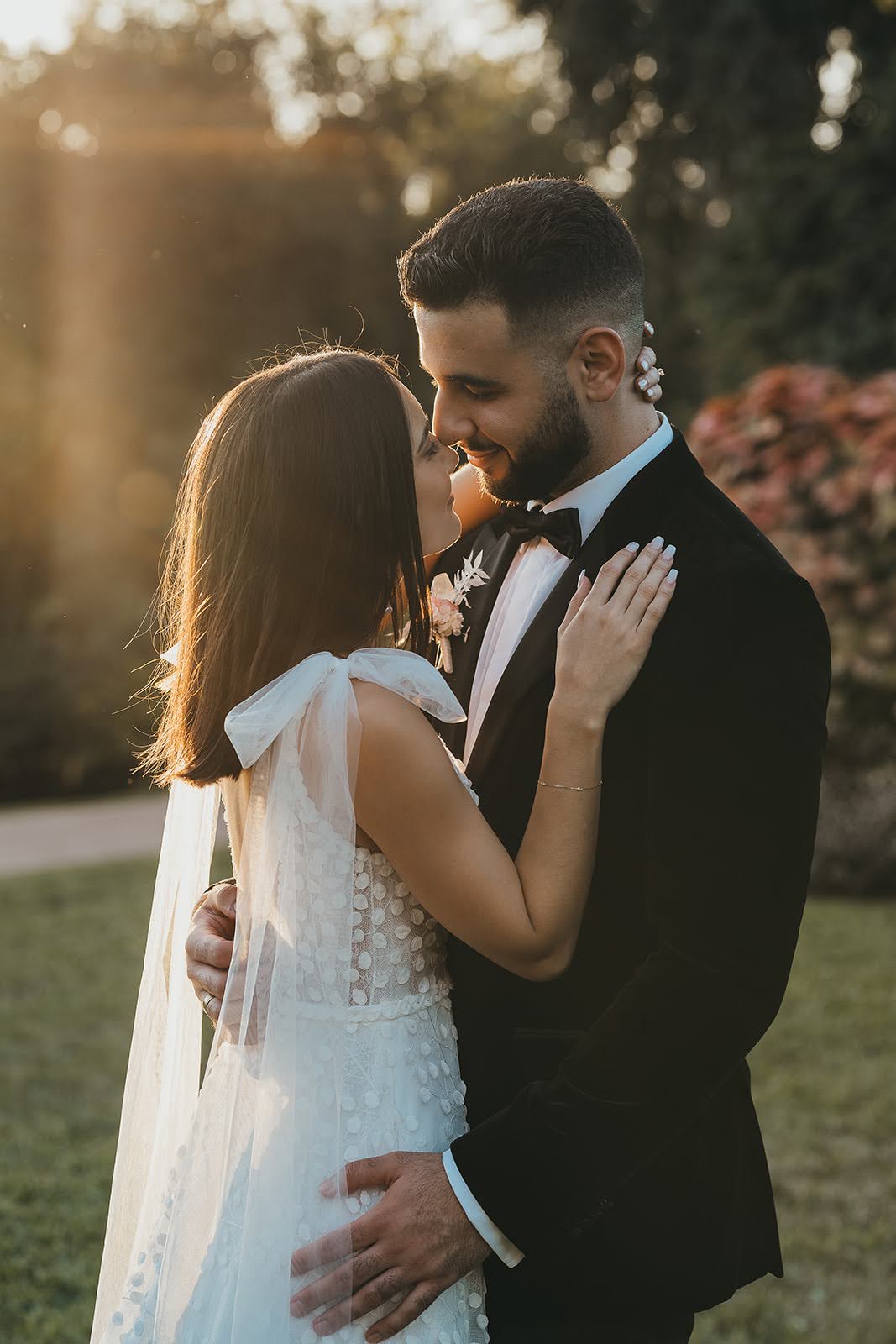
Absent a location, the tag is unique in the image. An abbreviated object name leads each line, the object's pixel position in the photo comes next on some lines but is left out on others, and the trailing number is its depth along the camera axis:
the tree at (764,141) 13.02
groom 1.91
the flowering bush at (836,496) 7.73
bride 1.97
